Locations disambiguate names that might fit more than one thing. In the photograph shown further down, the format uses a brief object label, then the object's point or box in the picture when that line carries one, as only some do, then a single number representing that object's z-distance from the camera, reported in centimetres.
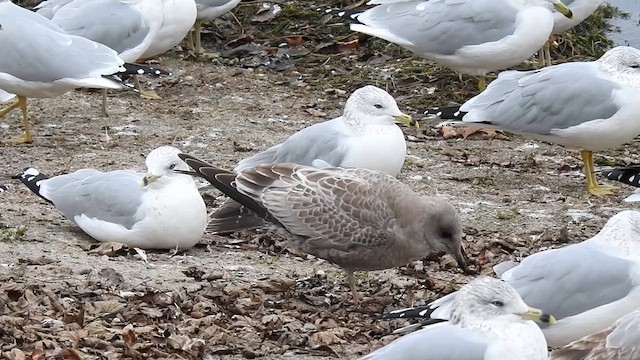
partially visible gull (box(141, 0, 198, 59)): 2095
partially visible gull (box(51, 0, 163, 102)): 1995
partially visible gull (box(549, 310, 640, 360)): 890
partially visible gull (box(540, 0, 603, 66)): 2137
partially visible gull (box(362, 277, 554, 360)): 870
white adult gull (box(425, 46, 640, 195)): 1673
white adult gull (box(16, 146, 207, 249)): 1380
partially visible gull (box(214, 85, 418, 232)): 1481
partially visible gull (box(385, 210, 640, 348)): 1081
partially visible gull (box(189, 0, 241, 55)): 2322
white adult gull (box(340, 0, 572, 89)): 1956
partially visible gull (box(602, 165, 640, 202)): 1477
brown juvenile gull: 1250
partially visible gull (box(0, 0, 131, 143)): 1819
